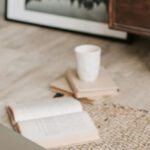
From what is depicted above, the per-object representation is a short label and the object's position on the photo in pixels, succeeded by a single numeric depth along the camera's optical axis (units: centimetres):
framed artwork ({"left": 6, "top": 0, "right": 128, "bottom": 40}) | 210
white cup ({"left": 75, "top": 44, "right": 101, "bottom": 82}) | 159
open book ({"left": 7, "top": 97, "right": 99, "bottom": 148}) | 134
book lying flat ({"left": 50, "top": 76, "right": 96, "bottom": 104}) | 159
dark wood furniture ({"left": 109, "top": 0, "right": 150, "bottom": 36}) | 174
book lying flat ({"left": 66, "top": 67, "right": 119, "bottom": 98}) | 159
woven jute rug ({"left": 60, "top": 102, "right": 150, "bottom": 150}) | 135
